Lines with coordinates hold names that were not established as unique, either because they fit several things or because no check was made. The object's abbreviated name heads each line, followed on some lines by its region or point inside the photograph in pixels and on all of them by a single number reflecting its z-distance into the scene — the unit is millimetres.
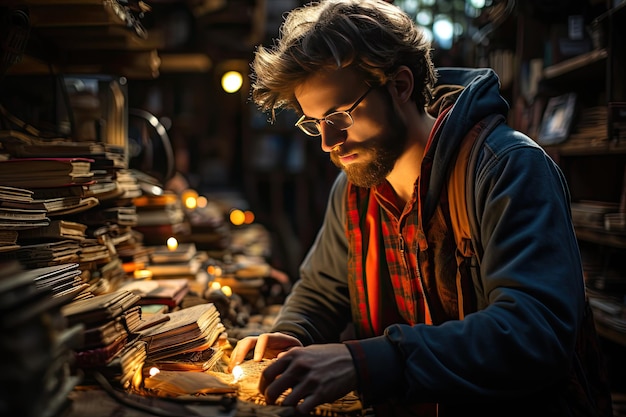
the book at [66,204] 1879
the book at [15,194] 1687
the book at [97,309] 1511
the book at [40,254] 1784
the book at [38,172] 1916
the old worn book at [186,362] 1781
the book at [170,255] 3146
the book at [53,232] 1868
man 1391
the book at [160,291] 2322
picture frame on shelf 4012
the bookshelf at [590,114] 3186
